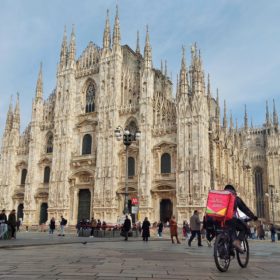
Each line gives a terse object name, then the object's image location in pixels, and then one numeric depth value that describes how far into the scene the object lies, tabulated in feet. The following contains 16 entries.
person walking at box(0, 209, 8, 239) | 52.25
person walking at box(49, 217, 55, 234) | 88.49
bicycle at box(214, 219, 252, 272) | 20.11
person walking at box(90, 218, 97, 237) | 75.25
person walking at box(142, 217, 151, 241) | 61.77
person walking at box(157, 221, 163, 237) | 81.75
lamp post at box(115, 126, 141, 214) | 66.64
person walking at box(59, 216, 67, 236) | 81.25
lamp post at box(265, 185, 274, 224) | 157.77
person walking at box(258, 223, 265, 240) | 97.25
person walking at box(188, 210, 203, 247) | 49.29
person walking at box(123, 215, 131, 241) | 61.41
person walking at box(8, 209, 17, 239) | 55.12
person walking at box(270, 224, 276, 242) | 81.76
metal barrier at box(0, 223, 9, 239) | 52.21
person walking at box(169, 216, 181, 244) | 58.67
